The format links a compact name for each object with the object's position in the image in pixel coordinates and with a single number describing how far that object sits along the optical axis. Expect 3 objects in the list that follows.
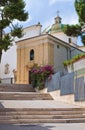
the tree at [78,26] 11.00
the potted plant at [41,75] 15.11
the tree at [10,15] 11.68
